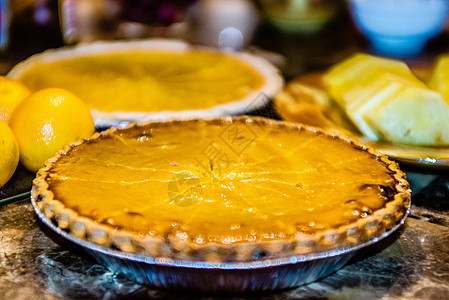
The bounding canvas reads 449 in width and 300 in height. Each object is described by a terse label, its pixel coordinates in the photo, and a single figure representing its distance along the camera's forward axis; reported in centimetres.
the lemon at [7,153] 69
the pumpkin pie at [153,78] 83
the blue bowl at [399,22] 108
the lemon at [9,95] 74
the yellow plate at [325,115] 72
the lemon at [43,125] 72
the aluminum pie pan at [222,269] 57
